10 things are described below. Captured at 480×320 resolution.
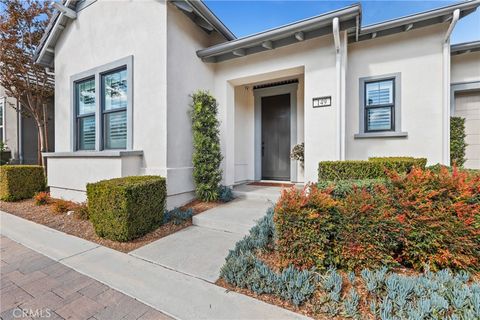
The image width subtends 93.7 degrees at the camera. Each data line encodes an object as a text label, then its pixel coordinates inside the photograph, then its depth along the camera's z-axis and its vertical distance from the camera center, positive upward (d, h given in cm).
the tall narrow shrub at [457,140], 578 +43
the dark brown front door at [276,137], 718 +64
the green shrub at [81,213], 465 -115
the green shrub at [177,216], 442 -119
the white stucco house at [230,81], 486 +184
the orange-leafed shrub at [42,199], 578 -108
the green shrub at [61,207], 508 -113
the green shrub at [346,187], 283 -39
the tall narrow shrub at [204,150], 536 +17
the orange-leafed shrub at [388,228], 232 -75
